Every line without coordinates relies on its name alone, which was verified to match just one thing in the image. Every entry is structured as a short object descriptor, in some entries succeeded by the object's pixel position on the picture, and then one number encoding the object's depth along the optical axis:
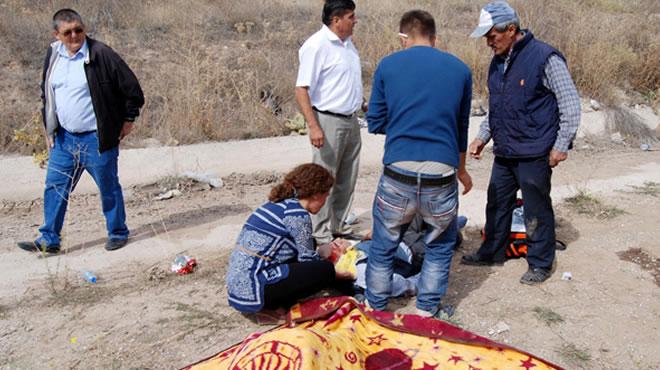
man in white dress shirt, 4.98
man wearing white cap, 4.26
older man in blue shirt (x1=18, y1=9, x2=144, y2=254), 5.09
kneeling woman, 4.06
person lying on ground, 4.53
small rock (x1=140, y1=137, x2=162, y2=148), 8.40
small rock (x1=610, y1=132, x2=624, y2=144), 9.61
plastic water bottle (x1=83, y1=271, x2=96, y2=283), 4.93
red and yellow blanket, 2.96
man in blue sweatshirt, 3.67
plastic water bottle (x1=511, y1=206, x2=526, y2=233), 5.23
